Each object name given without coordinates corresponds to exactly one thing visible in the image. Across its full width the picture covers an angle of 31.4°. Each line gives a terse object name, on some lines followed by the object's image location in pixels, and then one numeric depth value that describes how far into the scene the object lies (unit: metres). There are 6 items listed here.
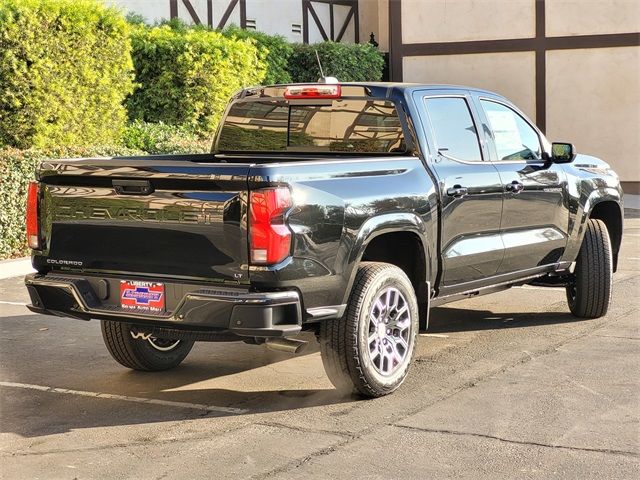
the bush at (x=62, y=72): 14.34
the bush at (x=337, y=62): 24.59
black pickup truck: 6.10
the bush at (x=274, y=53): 22.59
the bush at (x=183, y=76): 18.53
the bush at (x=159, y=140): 16.31
